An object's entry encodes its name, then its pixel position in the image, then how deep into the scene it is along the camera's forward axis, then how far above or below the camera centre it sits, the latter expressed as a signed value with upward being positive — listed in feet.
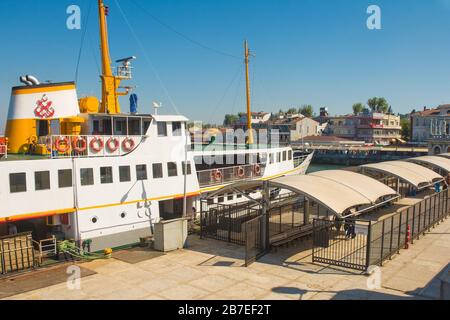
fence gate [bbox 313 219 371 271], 43.62 -15.18
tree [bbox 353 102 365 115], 520.92 +36.54
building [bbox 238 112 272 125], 420.73 +22.28
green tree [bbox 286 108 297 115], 574.56 +37.85
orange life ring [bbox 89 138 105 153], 57.40 -0.81
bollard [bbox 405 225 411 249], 50.75 -14.22
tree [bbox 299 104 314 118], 562.66 +35.55
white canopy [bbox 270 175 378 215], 45.94 -7.48
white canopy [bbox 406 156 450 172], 97.44 -7.99
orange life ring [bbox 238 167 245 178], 83.10 -8.09
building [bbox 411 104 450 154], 235.93 +6.09
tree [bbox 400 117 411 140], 363.15 +1.46
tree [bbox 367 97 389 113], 508.53 +39.15
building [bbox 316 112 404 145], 354.74 +5.66
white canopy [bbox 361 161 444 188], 76.24 -8.39
